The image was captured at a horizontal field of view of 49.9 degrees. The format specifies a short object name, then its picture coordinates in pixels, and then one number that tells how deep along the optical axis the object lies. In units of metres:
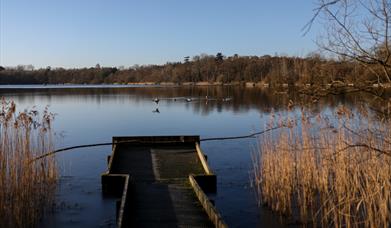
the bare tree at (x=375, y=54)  3.54
